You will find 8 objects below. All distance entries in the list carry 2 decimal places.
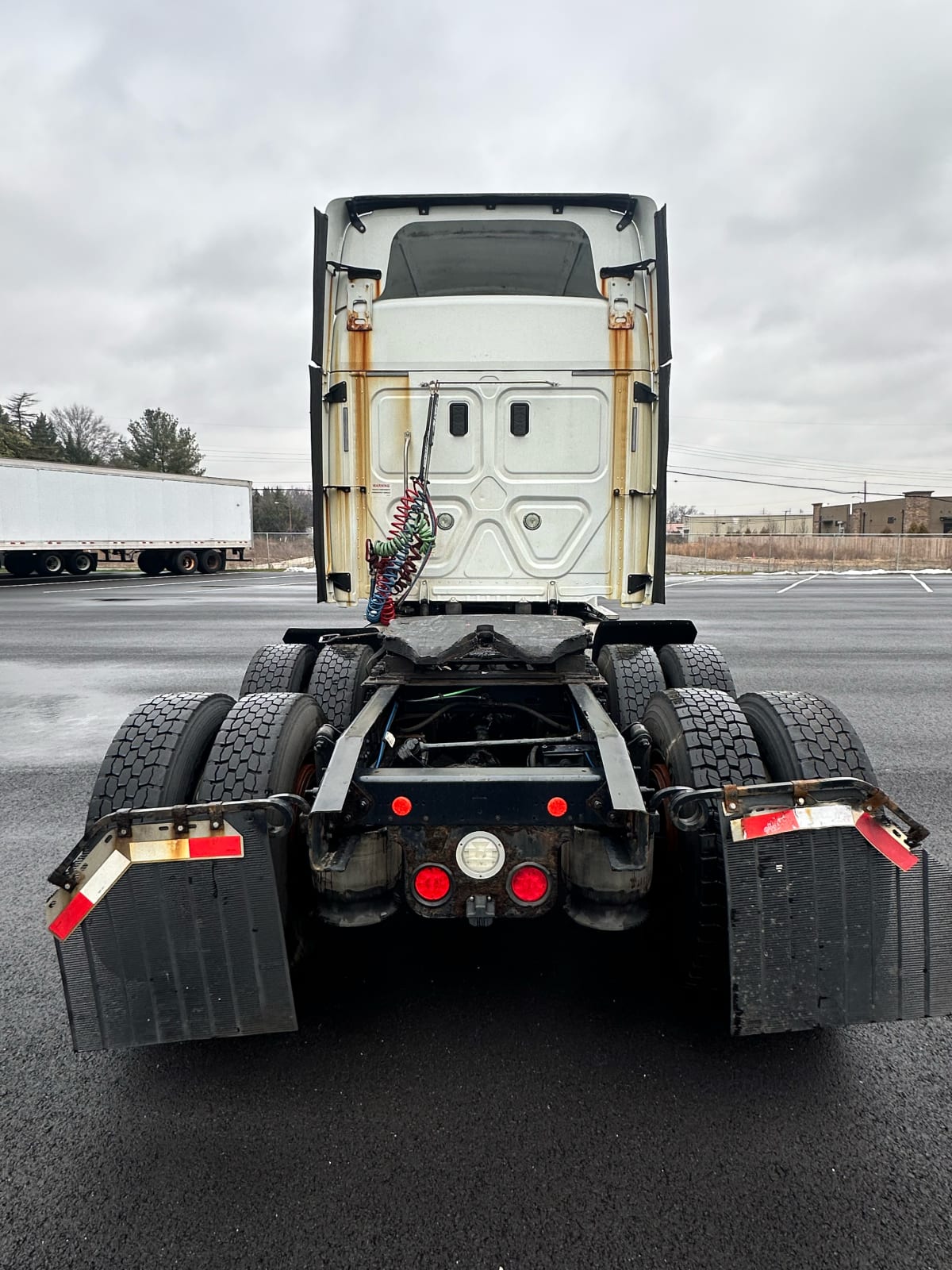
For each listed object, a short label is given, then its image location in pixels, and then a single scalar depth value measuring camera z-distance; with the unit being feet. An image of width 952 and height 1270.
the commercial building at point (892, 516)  198.18
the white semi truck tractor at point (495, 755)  7.14
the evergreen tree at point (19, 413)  206.39
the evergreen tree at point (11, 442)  151.94
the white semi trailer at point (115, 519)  79.10
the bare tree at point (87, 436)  220.43
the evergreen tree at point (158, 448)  223.10
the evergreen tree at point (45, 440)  181.89
